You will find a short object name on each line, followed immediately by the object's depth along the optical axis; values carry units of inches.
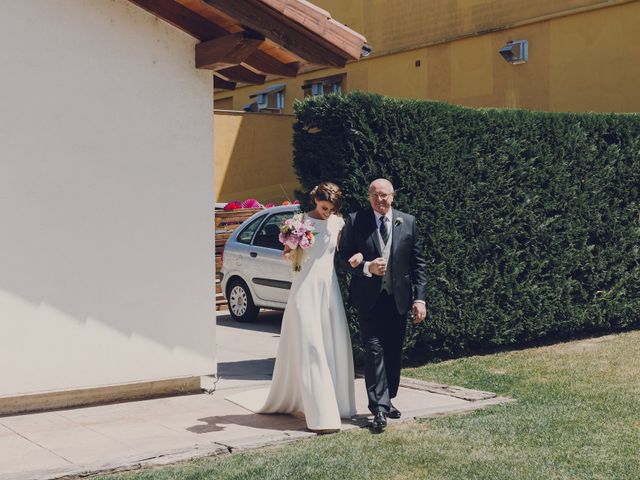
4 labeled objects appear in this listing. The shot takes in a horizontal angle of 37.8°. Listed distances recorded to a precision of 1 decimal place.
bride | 296.4
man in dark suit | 302.2
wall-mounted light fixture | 713.6
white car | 544.7
